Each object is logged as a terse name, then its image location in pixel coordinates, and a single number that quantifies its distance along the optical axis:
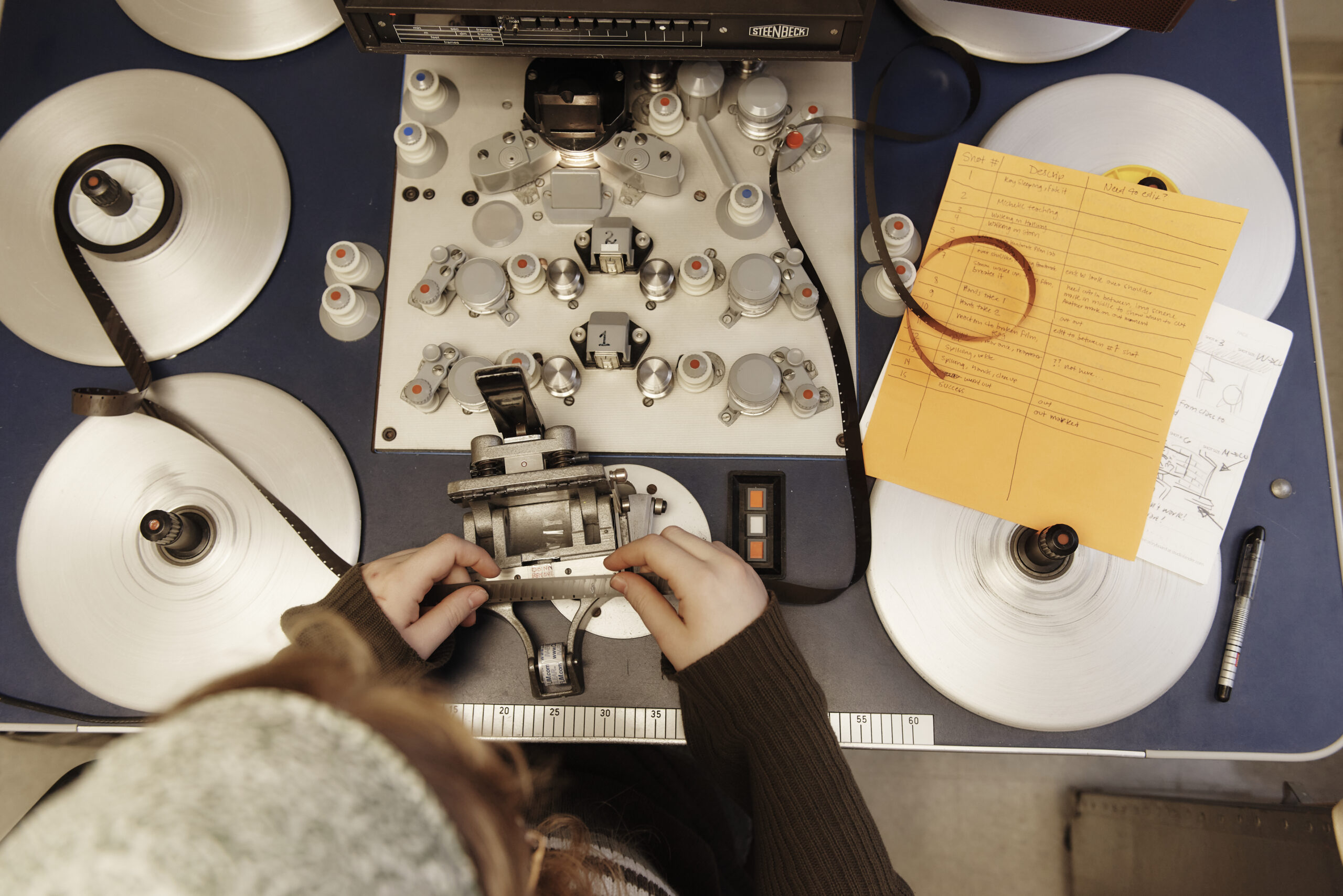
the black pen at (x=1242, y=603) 0.95
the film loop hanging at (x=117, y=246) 1.02
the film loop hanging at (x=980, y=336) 1.00
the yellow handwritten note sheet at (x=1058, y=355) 0.98
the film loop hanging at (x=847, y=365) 0.97
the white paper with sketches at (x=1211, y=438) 0.97
